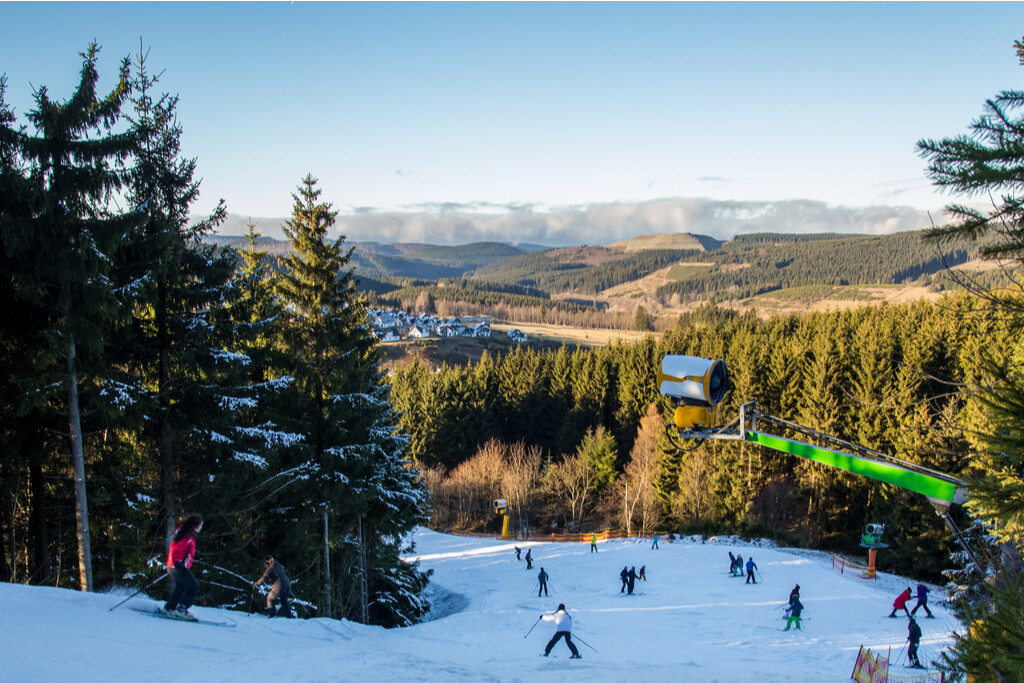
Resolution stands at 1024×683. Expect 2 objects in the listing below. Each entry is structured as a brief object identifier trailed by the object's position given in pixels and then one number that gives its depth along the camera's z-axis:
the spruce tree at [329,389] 19.23
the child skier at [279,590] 12.20
